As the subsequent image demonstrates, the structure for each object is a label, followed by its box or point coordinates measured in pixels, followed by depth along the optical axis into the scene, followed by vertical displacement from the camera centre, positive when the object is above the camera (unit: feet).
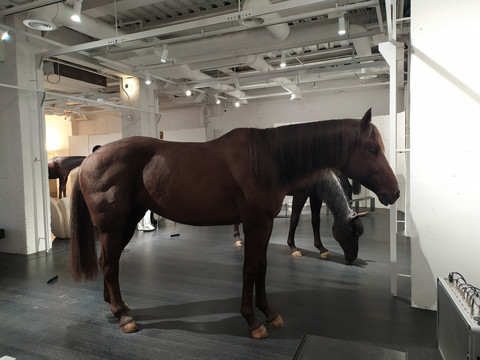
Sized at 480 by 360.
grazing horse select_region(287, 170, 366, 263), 11.52 -1.99
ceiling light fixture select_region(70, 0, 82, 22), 10.10 +5.16
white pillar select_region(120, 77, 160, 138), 20.74 +3.94
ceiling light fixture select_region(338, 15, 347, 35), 11.16 +4.93
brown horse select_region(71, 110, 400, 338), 7.04 -0.36
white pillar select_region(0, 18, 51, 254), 13.79 +0.59
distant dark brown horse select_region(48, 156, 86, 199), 25.99 +0.08
